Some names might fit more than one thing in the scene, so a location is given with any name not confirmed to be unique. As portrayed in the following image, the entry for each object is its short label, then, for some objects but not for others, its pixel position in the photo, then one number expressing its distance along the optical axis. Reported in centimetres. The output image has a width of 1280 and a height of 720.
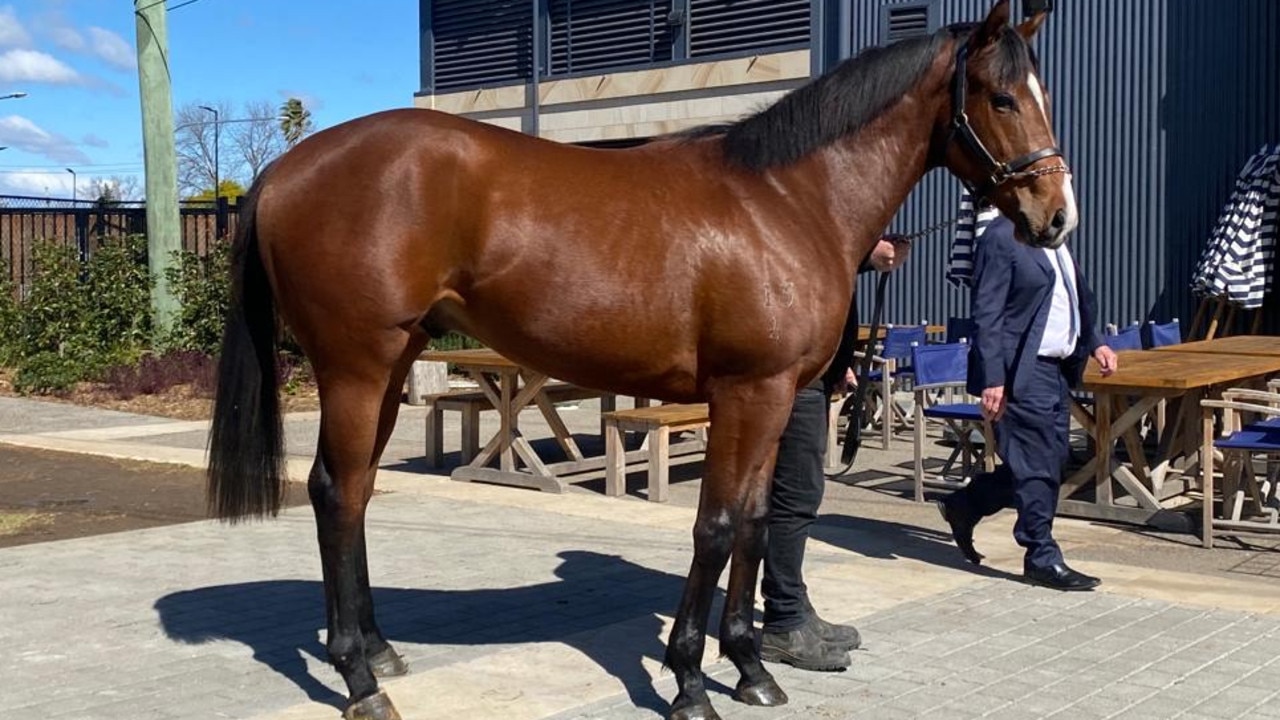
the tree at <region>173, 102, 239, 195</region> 5719
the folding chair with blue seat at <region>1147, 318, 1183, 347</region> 1100
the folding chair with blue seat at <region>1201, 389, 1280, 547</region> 718
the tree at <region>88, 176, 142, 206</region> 4620
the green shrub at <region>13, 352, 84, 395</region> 1538
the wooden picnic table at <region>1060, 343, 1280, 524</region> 752
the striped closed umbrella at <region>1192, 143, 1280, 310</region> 1172
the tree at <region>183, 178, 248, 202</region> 4653
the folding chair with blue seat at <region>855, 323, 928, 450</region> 1117
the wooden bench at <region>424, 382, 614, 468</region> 1007
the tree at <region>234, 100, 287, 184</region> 5831
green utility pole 1568
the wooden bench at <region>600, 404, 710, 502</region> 884
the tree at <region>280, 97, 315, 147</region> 6081
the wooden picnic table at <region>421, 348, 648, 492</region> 934
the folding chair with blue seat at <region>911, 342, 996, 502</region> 866
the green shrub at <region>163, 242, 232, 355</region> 1616
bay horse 421
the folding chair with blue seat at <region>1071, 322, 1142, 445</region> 1022
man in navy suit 640
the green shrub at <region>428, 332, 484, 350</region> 1738
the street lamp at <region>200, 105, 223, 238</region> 1800
